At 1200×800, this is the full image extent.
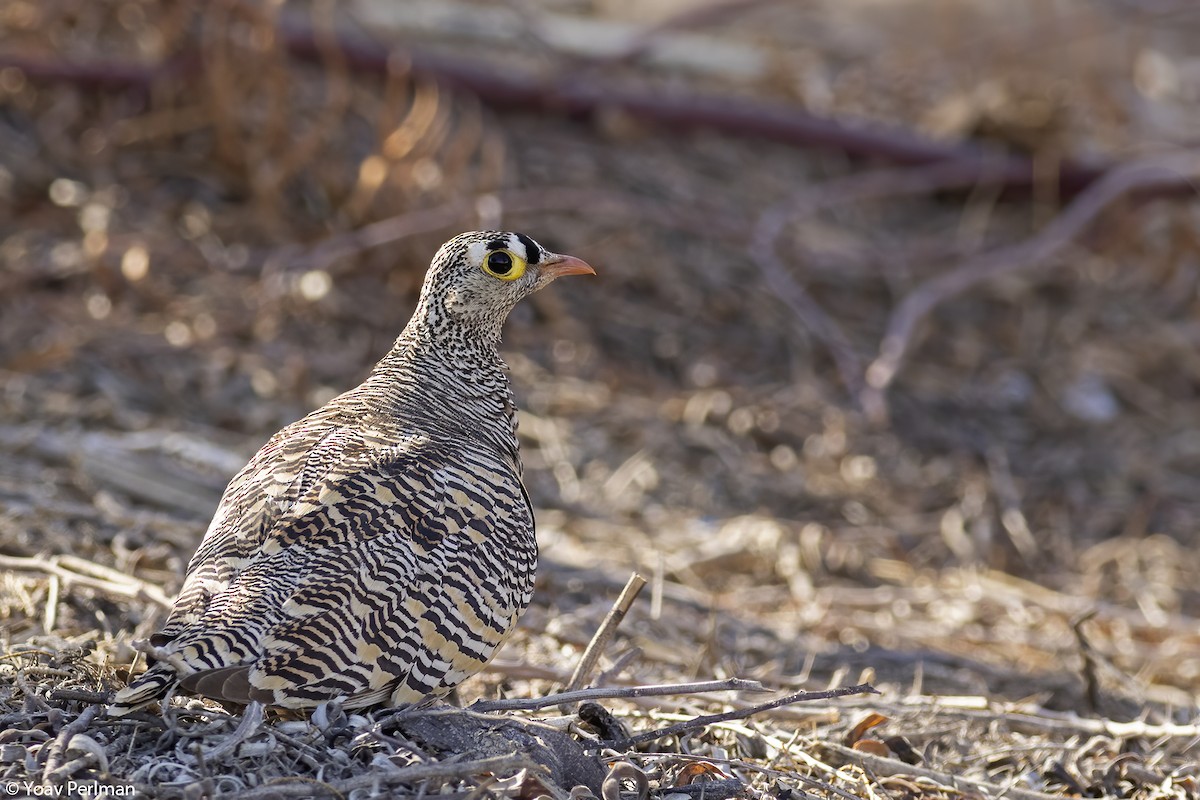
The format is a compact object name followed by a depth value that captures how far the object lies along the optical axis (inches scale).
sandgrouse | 242.8
